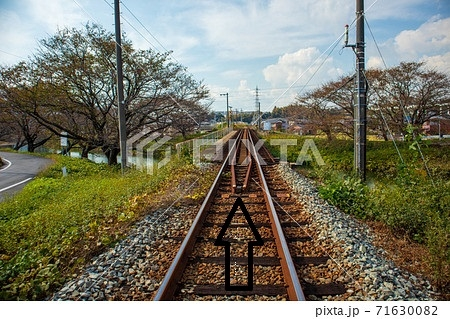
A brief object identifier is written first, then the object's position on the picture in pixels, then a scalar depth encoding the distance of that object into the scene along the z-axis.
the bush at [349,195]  5.43
